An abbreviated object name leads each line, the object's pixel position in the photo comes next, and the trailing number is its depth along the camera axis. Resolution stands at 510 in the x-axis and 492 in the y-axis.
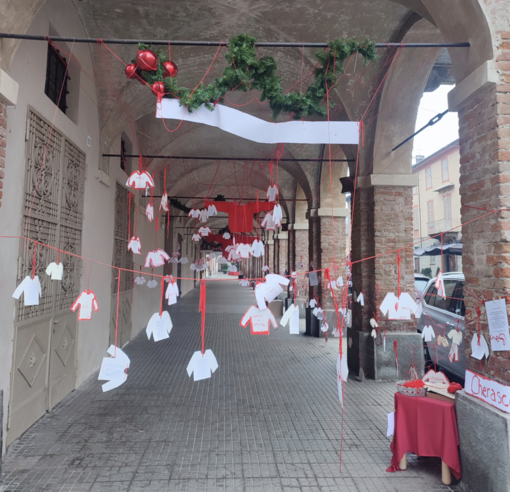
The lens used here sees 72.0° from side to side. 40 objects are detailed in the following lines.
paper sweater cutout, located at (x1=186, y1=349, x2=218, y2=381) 2.89
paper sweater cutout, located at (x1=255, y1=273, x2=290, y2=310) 2.86
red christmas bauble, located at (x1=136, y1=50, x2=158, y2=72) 3.00
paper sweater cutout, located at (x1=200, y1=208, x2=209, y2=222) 8.63
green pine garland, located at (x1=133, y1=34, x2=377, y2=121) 2.99
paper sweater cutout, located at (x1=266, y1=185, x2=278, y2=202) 6.19
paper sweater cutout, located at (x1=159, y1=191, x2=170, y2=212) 7.09
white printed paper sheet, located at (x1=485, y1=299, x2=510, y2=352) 2.52
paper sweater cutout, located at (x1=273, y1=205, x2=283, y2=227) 5.44
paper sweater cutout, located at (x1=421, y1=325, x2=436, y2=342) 4.69
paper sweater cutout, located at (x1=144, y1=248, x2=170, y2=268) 5.76
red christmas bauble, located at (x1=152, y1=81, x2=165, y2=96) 2.99
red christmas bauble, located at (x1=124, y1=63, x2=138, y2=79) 3.12
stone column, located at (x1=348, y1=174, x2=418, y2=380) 5.41
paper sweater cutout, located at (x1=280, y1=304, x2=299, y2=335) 3.19
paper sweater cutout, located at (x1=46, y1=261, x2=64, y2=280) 3.02
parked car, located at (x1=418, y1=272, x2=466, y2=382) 5.05
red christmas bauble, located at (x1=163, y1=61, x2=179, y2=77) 3.22
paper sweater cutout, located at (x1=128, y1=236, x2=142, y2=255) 6.15
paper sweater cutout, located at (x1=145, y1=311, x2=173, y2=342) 3.04
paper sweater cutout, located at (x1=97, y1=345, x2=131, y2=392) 2.84
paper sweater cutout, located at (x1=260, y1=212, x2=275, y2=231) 6.57
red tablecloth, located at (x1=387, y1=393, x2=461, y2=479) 2.85
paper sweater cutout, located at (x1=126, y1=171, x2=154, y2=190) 4.91
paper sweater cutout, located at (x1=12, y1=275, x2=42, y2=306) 2.81
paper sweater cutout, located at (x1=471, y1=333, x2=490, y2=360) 2.69
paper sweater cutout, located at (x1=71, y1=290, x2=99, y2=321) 3.27
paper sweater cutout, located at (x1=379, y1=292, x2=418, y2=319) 3.39
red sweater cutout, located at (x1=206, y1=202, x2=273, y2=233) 9.85
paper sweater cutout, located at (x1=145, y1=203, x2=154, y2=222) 6.59
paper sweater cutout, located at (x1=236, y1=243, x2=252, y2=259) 7.36
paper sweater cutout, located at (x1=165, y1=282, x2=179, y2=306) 3.50
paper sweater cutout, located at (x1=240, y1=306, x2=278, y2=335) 2.94
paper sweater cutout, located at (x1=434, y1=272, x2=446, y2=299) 3.54
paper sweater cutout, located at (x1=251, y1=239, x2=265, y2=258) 6.80
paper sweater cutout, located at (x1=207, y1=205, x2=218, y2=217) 8.58
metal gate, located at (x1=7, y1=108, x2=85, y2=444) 3.61
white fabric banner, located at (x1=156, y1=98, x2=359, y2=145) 3.03
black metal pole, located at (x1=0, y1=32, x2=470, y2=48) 2.78
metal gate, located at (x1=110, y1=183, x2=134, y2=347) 6.84
